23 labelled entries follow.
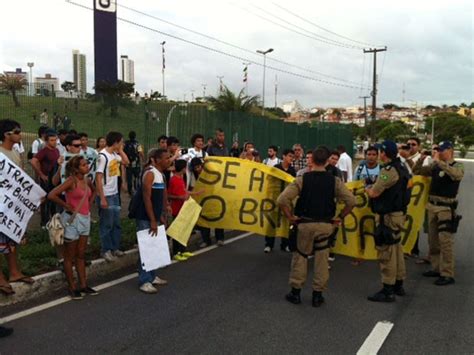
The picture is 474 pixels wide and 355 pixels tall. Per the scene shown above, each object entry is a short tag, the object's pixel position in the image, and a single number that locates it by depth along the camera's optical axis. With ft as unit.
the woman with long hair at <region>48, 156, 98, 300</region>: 17.84
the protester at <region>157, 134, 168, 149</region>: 31.22
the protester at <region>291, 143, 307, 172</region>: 31.51
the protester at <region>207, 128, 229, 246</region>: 33.90
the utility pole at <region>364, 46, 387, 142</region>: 157.48
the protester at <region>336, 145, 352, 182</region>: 38.07
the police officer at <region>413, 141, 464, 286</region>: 21.30
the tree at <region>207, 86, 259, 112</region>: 125.59
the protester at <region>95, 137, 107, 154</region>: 32.65
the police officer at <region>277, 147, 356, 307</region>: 17.71
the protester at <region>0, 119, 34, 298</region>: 17.84
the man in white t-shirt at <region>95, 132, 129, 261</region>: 22.26
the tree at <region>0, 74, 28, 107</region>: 42.11
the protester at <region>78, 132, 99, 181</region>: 22.53
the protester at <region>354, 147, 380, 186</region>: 25.39
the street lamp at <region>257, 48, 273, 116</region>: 139.33
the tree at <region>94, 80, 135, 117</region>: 46.29
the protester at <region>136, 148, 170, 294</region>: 18.71
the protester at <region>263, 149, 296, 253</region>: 27.09
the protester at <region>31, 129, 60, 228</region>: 27.48
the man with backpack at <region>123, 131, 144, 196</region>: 41.22
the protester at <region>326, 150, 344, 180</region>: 25.66
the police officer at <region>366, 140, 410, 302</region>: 18.88
